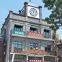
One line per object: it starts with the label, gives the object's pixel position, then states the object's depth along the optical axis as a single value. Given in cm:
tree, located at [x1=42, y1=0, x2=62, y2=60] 1968
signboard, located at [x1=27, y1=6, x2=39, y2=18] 3425
